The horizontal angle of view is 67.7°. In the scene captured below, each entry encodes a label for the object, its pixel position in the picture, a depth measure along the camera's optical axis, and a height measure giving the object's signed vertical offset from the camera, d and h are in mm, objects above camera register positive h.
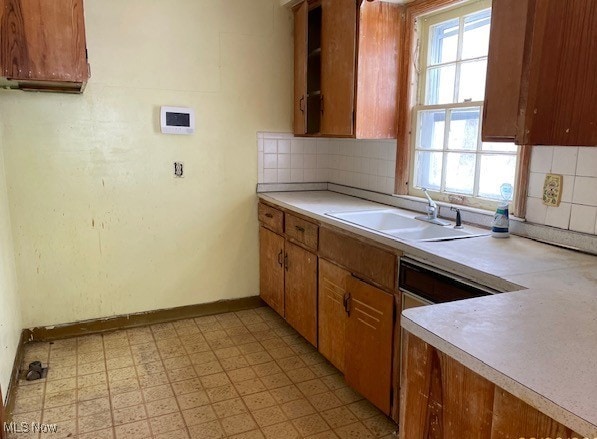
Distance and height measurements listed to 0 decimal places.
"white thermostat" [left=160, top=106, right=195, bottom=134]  3047 +122
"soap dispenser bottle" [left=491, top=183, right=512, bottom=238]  2029 -377
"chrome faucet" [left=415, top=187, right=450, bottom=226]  2383 -400
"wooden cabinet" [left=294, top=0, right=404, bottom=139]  2637 +439
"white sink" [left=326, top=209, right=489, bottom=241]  2180 -466
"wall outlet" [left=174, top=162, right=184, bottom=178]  3148 -218
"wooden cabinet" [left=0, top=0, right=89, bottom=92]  1836 +399
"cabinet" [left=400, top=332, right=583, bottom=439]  896 -593
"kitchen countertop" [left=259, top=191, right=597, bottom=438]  854 -459
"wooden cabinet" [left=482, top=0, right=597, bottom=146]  1219 +203
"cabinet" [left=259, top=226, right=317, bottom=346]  2703 -946
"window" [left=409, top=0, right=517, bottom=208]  2307 +127
